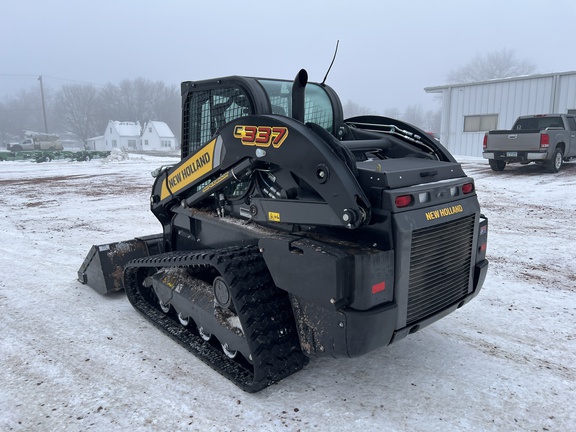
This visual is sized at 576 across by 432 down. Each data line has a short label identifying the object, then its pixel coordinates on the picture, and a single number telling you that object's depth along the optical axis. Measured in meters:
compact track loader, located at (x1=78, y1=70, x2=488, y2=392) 2.64
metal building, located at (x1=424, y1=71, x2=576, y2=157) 21.06
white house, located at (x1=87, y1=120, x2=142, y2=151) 73.31
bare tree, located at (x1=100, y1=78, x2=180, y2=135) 87.38
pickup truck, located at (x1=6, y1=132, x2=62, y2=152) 45.06
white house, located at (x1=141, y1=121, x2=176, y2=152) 70.38
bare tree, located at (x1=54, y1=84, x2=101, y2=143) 80.17
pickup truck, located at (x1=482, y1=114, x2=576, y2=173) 13.52
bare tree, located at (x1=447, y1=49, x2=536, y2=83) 65.88
